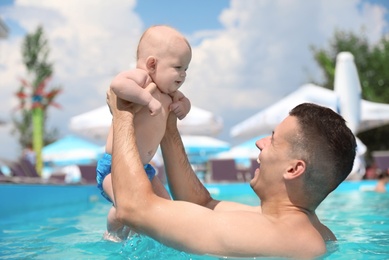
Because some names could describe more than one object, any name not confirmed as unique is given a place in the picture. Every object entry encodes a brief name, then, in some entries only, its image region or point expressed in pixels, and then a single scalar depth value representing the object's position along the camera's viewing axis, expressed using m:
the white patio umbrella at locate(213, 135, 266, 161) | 21.28
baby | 2.86
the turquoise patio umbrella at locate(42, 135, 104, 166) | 21.70
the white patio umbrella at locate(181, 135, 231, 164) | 19.17
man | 2.33
